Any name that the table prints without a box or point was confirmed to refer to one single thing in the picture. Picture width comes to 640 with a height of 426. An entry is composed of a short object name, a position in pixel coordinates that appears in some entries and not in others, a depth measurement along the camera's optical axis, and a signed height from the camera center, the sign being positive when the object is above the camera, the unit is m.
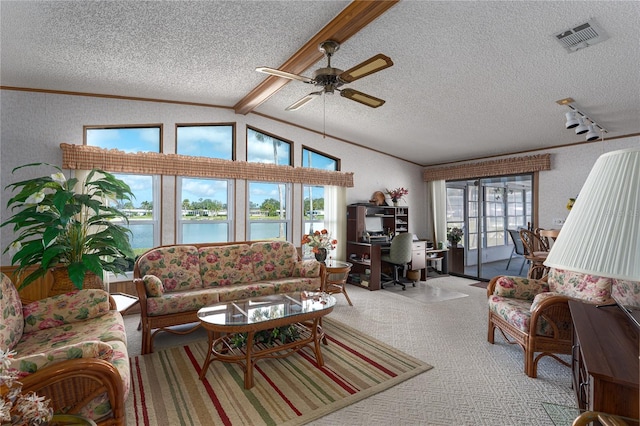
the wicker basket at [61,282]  2.65 -0.56
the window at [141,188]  4.12 +0.38
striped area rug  2.02 -1.28
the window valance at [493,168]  5.07 +0.85
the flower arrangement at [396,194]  6.27 +0.42
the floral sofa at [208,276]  3.04 -0.73
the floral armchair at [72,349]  1.45 -0.79
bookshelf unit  5.34 -0.42
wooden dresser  1.16 -0.59
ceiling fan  2.18 +1.08
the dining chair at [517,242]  5.36 -0.48
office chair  5.25 -0.59
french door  6.05 -0.07
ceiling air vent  2.26 +1.35
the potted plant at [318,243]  4.43 -0.40
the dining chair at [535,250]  3.97 -0.51
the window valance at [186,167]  3.74 +0.70
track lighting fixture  3.46 +1.12
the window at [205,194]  4.55 +0.33
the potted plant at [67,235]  2.48 -0.17
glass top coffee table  2.37 -0.85
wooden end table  4.42 -0.92
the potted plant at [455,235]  6.50 -0.42
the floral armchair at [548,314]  2.40 -0.82
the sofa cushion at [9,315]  1.94 -0.66
